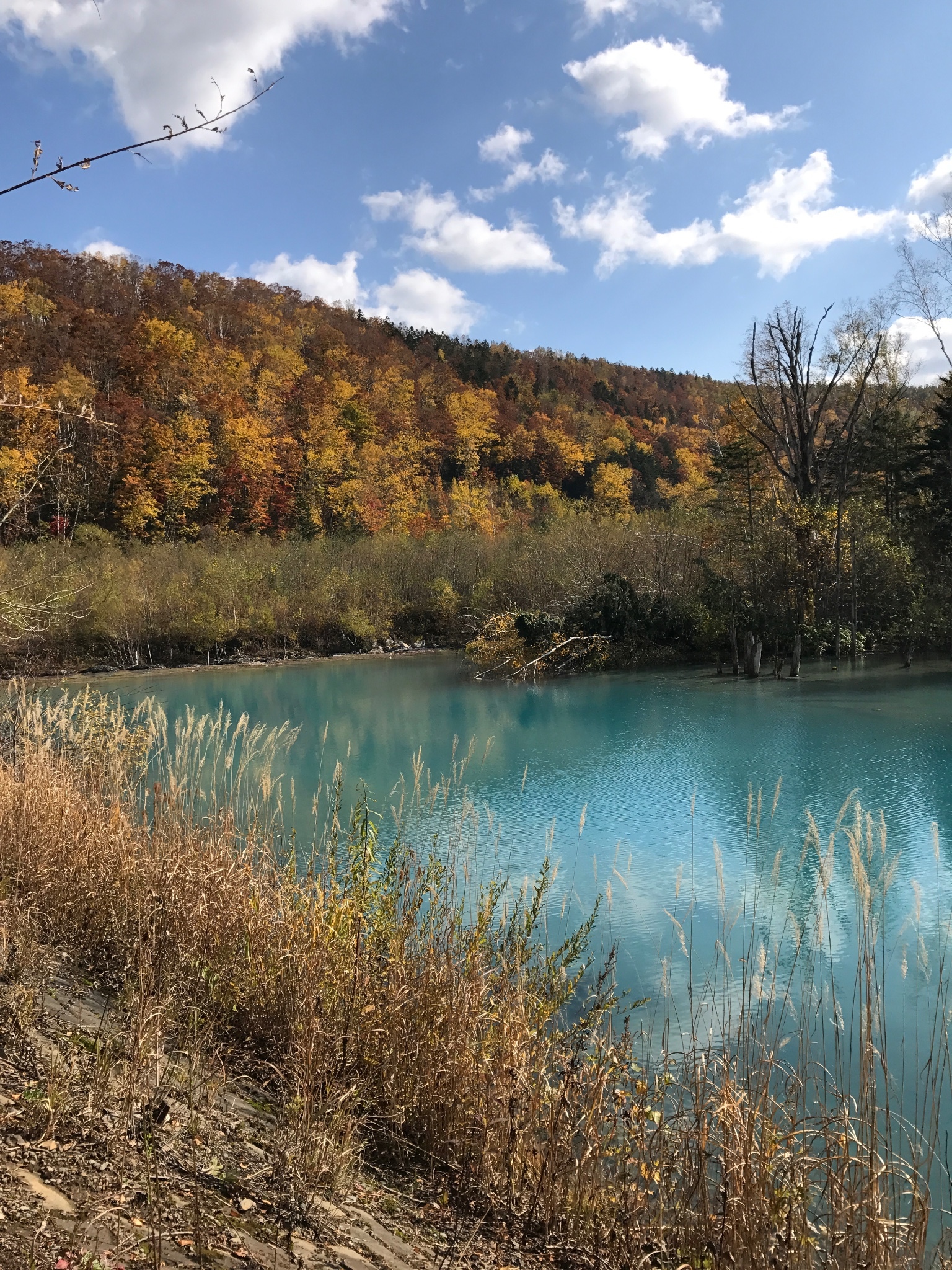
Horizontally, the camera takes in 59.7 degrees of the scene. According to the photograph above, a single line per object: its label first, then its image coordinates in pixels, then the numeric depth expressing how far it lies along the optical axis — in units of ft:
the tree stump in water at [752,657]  64.59
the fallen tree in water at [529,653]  74.38
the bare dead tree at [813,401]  78.54
